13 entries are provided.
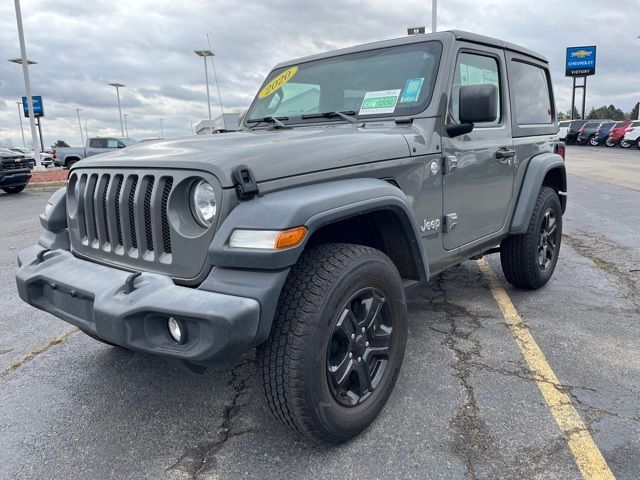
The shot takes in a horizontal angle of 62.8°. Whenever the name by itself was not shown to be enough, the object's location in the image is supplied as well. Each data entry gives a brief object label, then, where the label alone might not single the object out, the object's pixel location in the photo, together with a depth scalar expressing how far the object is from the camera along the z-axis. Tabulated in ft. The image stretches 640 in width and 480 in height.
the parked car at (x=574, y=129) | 121.12
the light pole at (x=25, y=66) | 62.39
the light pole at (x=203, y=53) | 105.73
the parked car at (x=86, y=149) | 82.99
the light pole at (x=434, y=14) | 57.47
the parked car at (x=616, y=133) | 104.68
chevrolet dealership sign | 168.45
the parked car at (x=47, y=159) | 113.05
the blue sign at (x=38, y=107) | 97.35
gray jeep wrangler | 6.64
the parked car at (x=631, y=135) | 98.37
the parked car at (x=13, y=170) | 42.14
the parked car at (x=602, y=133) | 110.52
